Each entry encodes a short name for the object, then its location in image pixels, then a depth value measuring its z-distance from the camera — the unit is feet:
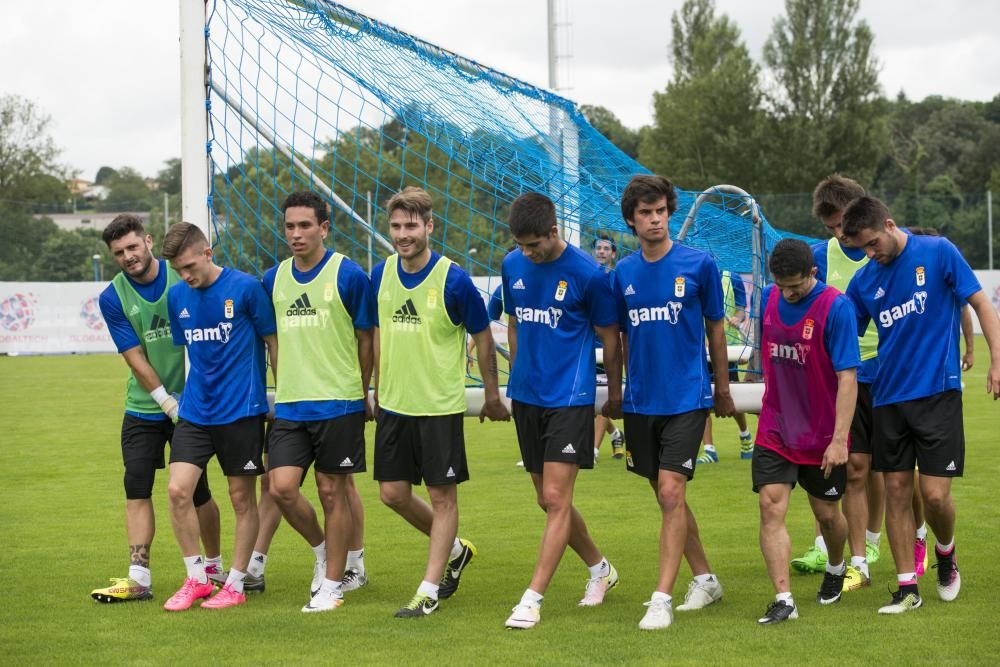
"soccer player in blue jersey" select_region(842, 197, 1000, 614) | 37.45
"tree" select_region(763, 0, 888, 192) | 333.21
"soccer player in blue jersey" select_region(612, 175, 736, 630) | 37.35
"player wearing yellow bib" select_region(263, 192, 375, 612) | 39.68
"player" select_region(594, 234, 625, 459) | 65.32
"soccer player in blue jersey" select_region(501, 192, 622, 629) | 37.91
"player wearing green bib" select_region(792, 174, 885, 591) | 41.11
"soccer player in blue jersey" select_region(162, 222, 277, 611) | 40.34
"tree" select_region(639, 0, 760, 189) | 338.54
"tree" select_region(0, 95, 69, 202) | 401.90
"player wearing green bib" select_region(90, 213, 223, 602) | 41.73
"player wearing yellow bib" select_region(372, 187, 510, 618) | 38.88
